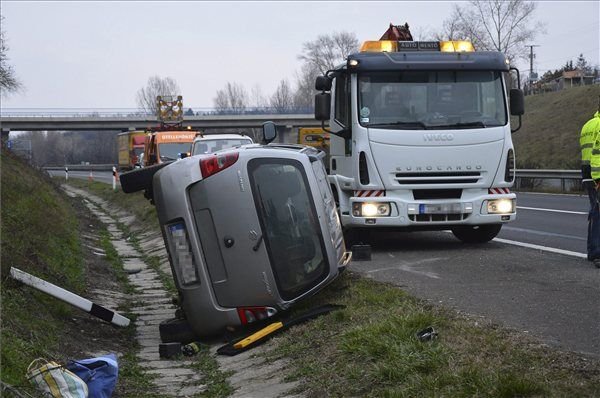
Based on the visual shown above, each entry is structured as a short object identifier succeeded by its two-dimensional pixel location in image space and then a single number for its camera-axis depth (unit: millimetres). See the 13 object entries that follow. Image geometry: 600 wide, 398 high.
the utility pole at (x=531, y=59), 87906
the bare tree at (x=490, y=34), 83025
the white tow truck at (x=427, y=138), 13422
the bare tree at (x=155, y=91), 137875
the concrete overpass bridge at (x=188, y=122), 82875
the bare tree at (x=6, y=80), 27203
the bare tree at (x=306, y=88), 122062
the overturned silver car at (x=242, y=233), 9828
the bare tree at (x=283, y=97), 128875
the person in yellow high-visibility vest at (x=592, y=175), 11602
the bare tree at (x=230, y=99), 133375
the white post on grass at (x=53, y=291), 10672
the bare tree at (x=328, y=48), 118375
